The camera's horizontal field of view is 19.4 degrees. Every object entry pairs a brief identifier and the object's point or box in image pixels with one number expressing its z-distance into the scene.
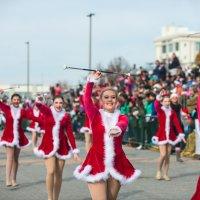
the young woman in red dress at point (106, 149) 6.64
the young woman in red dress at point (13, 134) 11.25
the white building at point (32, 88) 45.88
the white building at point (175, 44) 101.75
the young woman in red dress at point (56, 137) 9.54
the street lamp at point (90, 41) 32.25
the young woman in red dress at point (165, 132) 12.60
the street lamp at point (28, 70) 43.59
